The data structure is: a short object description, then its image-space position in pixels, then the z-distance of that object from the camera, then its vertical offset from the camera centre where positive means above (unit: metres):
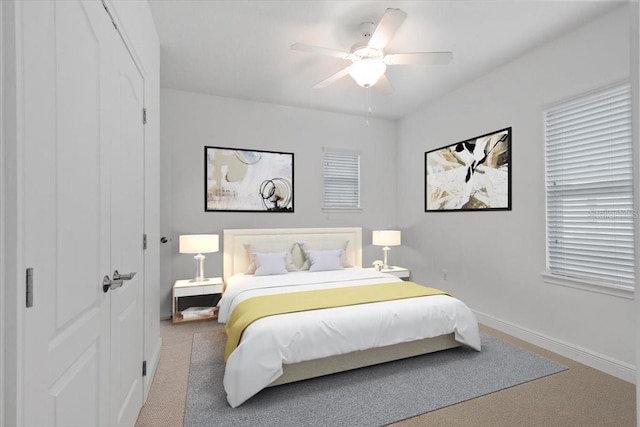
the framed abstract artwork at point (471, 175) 3.41 +0.50
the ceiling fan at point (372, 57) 2.38 +1.31
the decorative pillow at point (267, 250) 3.99 -0.50
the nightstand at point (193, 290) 3.57 -0.91
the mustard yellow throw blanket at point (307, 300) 2.37 -0.77
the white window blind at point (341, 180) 4.84 +0.55
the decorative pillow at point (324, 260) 4.06 -0.63
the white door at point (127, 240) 1.52 -0.15
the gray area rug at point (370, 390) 1.97 -1.31
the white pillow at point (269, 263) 3.80 -0.63
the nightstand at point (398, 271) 4.44 -0.84
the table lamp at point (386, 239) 4.55 -0.38
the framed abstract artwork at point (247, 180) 4.17 +0.48
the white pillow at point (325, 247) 4.32 -0.48
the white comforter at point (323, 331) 2.10 -0.93
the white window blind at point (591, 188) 2.43 +0.23
